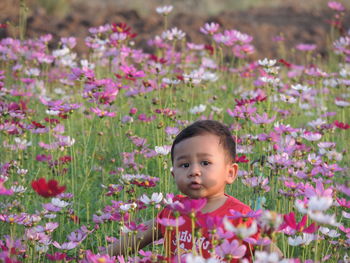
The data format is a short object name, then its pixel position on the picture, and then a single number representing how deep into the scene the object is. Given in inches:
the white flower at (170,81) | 287.7
